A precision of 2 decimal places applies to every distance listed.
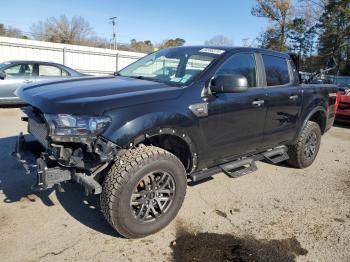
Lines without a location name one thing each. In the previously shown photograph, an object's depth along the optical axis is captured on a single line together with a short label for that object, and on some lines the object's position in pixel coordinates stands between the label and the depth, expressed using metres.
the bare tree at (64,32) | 58.84
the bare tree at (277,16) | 41.56
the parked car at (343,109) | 10.67
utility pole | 53.23
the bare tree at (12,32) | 45.65
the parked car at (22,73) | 10.17
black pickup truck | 3.14
